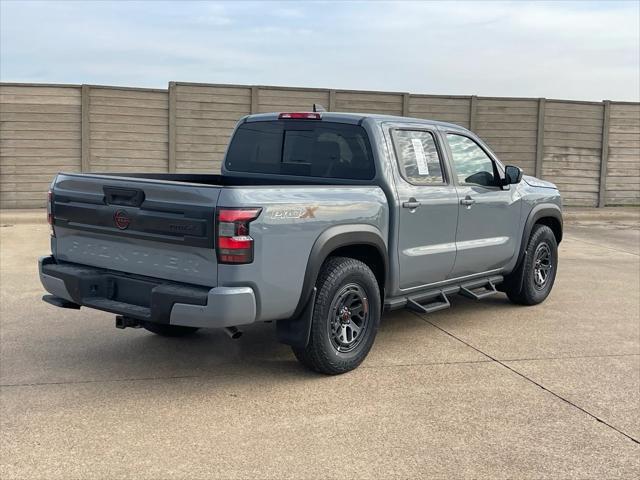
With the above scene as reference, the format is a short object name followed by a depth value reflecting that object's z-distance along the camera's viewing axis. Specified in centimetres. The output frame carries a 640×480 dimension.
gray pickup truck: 421
